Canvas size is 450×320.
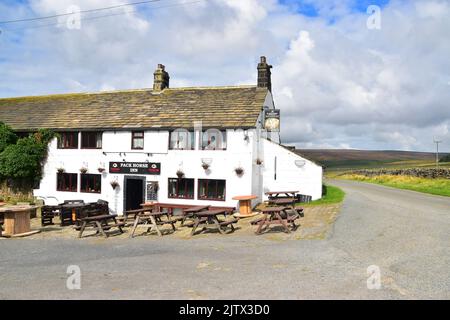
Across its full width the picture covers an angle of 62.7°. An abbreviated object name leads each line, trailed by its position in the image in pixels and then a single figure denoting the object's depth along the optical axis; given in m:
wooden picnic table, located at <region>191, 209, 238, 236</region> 13.79
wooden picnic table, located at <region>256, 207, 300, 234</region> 13.02
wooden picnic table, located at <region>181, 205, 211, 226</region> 15.21
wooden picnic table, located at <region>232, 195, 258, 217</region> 17.80
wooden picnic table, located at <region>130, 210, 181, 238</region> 14.41
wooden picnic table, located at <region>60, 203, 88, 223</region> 18.39
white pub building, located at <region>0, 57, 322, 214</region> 19.78
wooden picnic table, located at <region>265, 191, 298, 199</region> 18.91
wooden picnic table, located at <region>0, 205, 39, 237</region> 14.80
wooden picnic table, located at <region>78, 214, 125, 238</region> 14.63
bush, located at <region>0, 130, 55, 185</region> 22.23
